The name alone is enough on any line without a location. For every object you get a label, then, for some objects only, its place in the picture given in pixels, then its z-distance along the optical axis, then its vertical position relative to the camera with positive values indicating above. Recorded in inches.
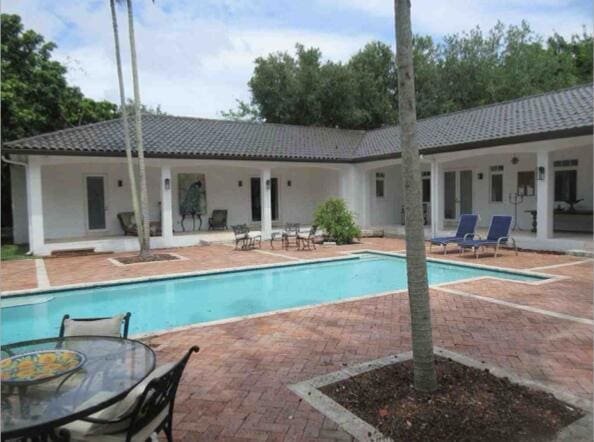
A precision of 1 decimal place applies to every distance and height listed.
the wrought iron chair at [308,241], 604.1 -49.2
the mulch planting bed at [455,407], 132.1 -66.3
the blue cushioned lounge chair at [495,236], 503.8 -39.1
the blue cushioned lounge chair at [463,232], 535.2 -35.9
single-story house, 553.3 +51.6
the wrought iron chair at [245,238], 611.4 -42.0
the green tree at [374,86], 1269.7 +345.4
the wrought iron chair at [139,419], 106.5 -51.1
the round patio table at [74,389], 95.5 -43.4
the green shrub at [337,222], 656.4 -24.3
